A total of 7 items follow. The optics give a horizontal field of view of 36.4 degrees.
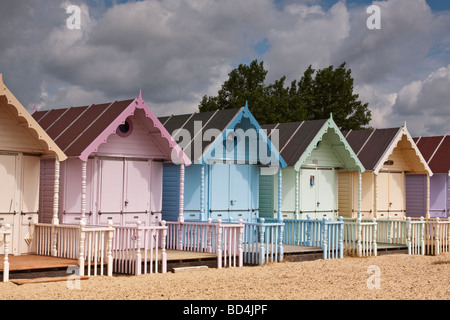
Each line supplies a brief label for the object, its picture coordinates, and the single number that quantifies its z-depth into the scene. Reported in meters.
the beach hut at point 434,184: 28.16
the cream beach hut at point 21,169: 16.75
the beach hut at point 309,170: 23.19
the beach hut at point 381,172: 25.69
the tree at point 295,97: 47.25
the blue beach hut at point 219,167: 20.70
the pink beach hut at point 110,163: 17.89
